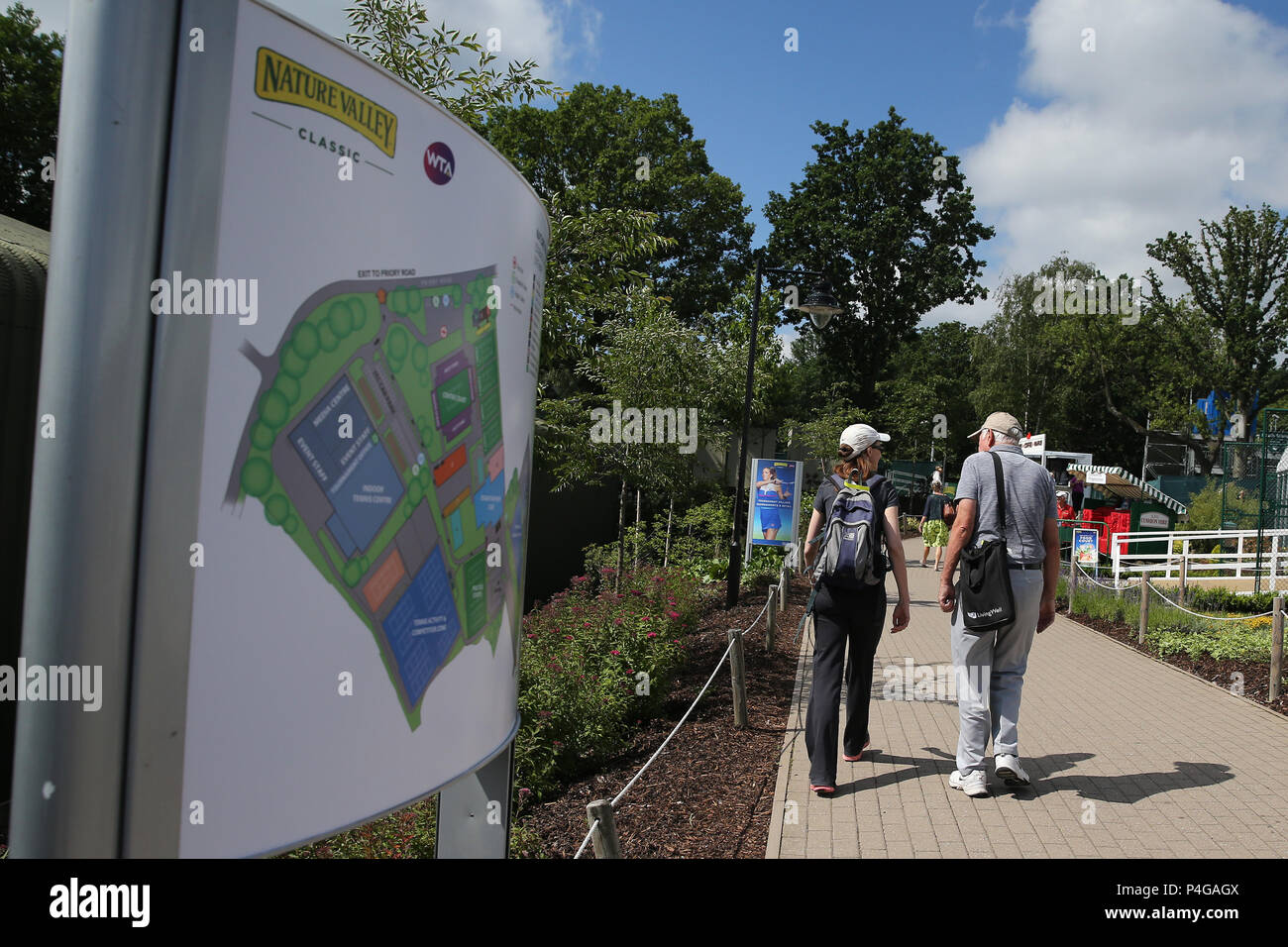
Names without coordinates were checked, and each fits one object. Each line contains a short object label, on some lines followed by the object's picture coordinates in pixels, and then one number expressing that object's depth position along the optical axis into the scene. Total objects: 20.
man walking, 5.17
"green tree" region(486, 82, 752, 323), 37.44
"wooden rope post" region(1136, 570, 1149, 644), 11.02
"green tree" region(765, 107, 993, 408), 44.78
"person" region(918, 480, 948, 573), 19.53
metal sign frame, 1.46
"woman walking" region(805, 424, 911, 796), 5.27
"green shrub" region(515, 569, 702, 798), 5.95
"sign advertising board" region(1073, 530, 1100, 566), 15.10
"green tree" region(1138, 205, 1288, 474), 30.75
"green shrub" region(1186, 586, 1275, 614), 13.43
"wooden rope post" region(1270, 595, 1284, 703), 7.90
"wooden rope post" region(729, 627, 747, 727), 6.77
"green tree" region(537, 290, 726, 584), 12.20
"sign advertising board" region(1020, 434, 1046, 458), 21.25
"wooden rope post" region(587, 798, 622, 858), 3.19
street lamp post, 13.67
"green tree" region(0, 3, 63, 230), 23.42
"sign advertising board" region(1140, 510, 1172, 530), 22.11
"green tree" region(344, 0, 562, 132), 6.10
